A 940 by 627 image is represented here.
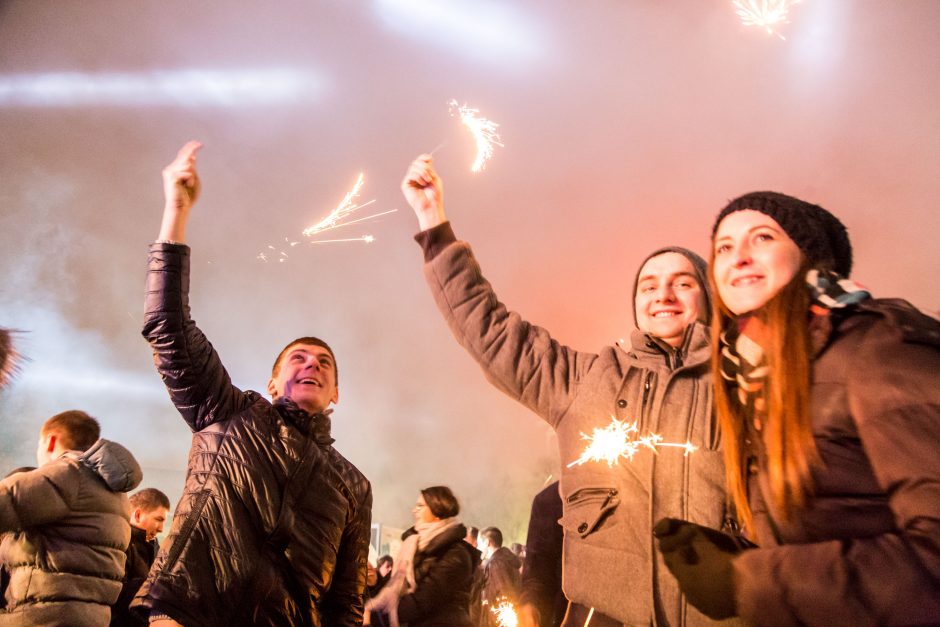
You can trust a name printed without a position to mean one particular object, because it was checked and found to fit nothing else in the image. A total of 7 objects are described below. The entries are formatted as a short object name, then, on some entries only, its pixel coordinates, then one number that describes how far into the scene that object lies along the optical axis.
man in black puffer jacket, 2.54
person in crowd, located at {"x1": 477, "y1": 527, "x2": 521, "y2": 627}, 6.54
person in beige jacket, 3.44
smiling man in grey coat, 1.99
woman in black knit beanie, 1.16
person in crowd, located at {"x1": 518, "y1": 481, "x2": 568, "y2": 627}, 3.51
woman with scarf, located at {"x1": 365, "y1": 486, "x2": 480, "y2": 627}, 5.15
